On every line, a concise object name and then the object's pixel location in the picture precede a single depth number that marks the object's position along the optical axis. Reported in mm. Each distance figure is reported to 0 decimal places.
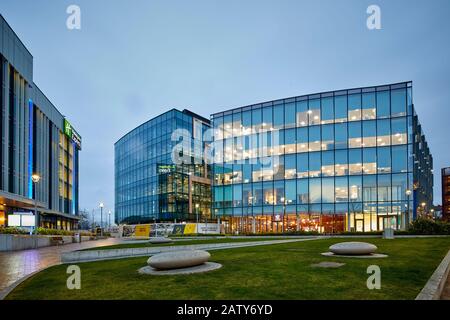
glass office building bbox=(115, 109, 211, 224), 74500
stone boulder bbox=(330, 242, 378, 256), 14258
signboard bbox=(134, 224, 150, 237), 64231
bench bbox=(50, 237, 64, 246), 37506
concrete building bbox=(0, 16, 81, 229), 41656
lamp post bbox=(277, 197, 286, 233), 53500
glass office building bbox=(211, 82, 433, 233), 47250
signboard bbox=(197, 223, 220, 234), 60947
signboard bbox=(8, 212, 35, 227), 38344
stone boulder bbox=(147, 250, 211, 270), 11672
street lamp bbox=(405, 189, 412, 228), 45588
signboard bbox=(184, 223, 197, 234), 59531
